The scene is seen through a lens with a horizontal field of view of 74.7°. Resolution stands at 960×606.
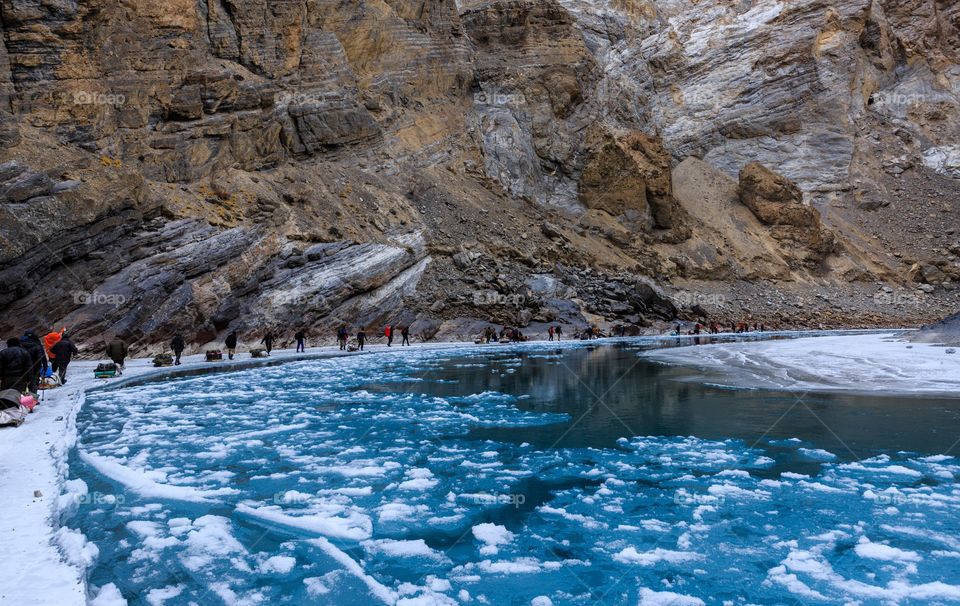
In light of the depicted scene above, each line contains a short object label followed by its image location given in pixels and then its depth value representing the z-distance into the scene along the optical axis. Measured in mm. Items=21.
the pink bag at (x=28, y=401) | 11925
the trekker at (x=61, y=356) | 17328
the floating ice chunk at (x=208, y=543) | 5816
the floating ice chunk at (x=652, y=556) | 5742
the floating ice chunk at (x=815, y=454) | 9125
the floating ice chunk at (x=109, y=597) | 4822
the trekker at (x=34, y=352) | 13614
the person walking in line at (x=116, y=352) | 19853
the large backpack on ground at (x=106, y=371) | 18672
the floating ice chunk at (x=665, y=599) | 4938
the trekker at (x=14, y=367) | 12117
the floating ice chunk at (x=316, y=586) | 5215
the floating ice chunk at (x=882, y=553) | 5637
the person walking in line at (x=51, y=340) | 18848
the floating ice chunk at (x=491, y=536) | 6121
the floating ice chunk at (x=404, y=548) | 6035
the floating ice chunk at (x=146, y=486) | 7711
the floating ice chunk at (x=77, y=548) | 5367
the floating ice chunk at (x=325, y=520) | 6551
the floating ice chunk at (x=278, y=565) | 5641
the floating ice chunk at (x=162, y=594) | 4977
